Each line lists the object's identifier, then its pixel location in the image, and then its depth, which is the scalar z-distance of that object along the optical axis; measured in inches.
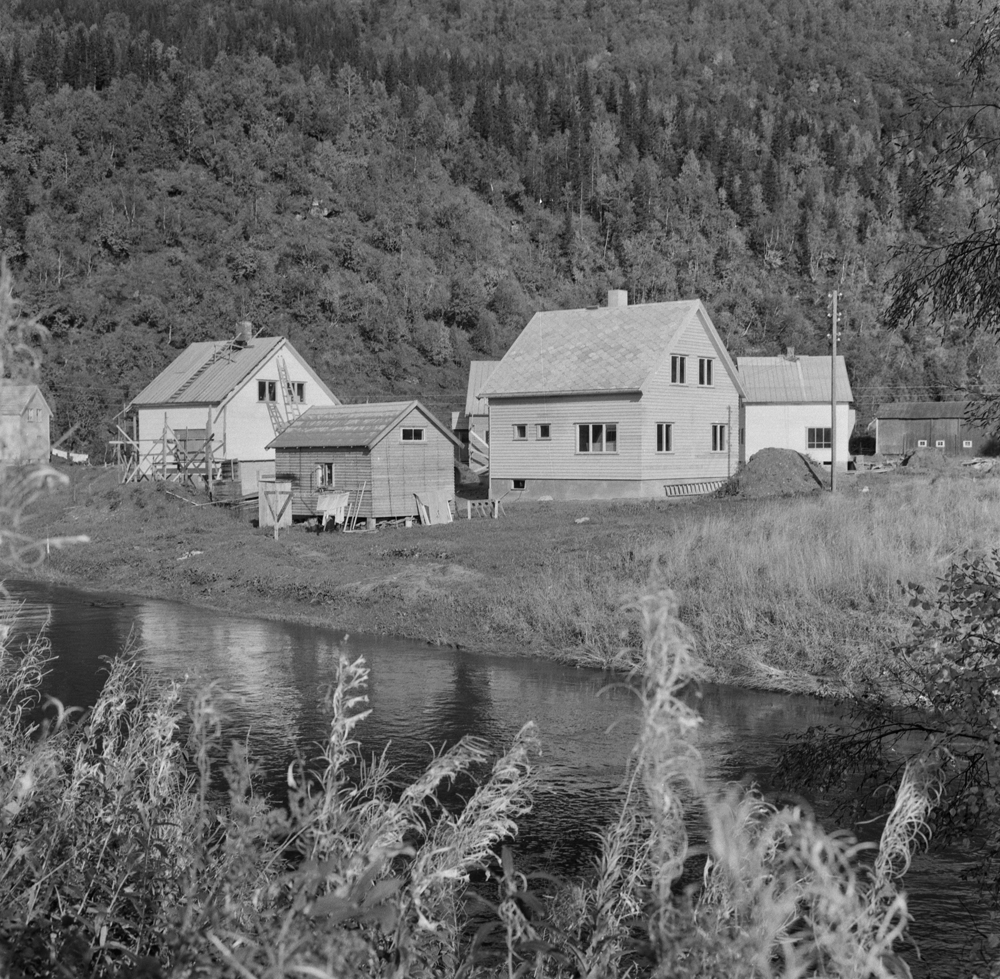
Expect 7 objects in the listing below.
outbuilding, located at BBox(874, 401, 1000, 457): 2952.8
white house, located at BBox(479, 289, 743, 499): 1642.5
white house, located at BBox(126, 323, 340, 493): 1964.8
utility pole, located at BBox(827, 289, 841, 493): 1543.6
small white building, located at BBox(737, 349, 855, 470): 2418.8
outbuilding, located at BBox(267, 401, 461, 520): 1449.3
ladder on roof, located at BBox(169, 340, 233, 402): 2057.1
